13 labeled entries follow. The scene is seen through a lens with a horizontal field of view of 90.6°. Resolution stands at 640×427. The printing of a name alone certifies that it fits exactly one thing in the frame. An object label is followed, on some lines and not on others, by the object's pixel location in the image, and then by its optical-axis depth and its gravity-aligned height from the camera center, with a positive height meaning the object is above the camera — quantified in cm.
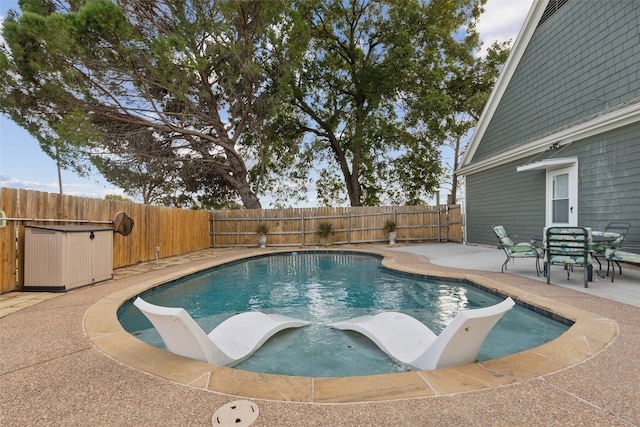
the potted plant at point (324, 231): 1252 -67
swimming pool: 286 -133
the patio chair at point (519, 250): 547 -58
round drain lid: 155 -103
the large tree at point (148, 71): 813 +427
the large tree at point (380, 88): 1465 +627
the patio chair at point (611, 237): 481 -30
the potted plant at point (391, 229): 1232 -56
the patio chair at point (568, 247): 443 -44
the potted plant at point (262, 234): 1243 -81
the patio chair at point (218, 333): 213 -115
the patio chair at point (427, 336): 202 -110
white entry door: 681 +47
